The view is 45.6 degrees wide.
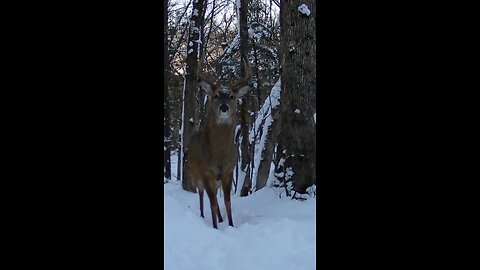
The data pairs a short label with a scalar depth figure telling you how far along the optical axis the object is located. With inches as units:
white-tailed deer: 270.7
